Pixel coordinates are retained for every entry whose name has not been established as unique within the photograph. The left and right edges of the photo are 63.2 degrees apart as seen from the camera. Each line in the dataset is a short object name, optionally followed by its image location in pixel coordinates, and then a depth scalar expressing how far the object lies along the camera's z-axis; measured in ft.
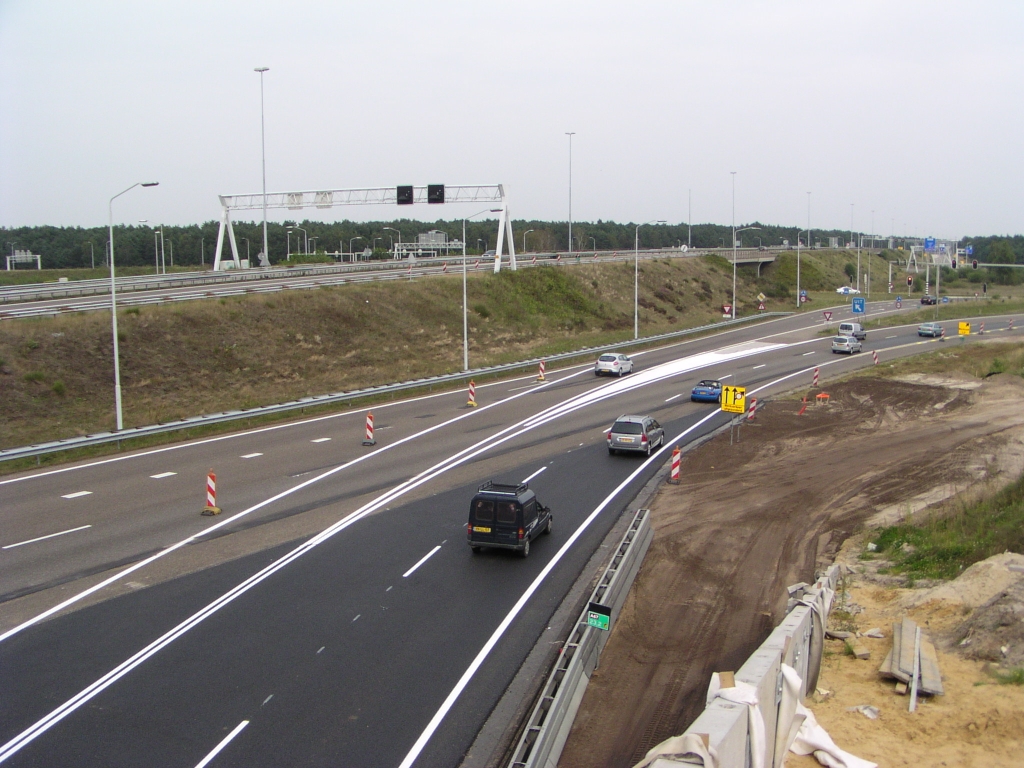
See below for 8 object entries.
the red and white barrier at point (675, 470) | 90.22
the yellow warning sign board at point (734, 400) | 107.14
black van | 65.51
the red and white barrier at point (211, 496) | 76.95
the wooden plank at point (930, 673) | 41.98
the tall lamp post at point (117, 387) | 103.92
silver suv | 101.76
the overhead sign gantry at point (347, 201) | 175.14
